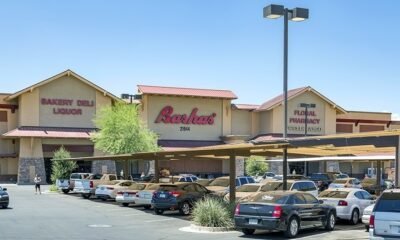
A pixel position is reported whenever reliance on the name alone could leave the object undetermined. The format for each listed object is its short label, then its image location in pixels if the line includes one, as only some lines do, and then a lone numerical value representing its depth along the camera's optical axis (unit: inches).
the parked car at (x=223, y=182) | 1336.1
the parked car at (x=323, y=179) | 1790.1
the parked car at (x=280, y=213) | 723.4
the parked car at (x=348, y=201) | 915.4
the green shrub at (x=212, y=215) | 831.7
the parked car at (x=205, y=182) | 1419.7
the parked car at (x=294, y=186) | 1127.6
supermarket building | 2471.7
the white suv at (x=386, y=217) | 529.0
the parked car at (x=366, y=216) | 792.9
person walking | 1832.7
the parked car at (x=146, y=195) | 1215.1
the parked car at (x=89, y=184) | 1631.4
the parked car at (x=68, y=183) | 1842.6
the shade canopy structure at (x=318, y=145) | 706.2
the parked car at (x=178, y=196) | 1079.0
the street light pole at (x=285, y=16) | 765.9
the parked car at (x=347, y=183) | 1561.9
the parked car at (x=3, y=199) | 1192.8
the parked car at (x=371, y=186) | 1446.9
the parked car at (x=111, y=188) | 1470.2
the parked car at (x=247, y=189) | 1133.1
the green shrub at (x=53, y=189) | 1984.0
